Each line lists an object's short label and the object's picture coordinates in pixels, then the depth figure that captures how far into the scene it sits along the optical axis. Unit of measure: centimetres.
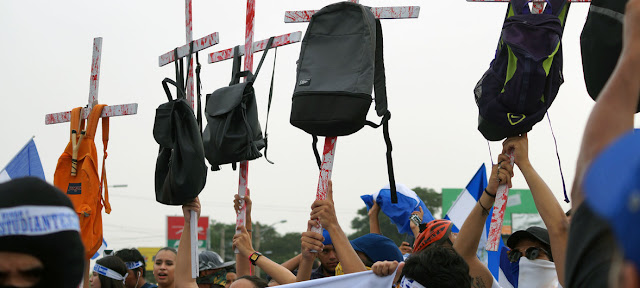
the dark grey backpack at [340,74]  391
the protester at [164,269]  613
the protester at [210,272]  673
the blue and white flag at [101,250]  977
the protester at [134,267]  704
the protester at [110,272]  658
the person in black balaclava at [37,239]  185
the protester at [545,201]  296
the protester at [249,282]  413
